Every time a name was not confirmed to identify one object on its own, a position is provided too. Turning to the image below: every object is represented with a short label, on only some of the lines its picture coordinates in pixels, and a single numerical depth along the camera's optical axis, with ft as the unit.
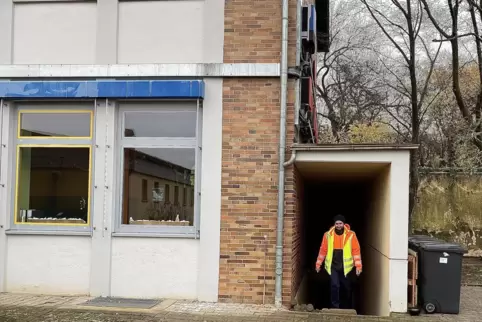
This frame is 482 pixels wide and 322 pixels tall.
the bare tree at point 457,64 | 65.01
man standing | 33.32
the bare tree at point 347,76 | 115.55
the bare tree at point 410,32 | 66.95
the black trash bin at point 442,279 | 28.55
